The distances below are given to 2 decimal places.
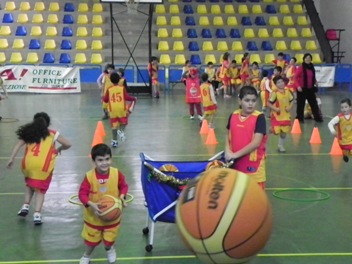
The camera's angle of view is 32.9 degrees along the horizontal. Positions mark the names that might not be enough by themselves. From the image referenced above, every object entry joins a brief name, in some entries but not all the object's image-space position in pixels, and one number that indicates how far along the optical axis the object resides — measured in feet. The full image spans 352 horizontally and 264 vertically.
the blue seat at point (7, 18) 98.12
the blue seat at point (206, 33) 99.81
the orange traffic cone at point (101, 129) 44.56
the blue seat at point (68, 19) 99.60
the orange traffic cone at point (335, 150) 38.99
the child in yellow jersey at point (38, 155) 24.18
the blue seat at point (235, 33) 99.86
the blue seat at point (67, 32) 97.04
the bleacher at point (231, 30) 95.96
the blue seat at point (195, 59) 93.35
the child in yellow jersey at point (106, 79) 51.98
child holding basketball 19.04
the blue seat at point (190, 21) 101.65
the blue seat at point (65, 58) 91.86
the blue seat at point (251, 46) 97.40
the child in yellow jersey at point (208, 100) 51.49
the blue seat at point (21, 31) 96.12
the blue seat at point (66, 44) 94.48
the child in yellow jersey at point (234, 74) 83.20
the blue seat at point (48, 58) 91.35
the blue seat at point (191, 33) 99.75
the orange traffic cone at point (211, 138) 43.09
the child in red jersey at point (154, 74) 79.77
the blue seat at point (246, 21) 102.42
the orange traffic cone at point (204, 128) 47.60
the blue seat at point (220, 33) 99.87
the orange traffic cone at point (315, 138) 43.75
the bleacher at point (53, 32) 92.63
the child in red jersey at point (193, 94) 55.77
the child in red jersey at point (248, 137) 20.80
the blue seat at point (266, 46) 97.73
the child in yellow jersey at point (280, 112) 40.34
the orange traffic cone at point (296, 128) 48.83
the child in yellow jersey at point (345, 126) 32.30
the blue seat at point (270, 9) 105.66
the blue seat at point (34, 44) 94.22
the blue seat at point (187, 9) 104.02
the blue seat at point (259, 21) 102.68
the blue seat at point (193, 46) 96.81
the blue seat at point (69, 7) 102.23
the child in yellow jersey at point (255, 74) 79.97
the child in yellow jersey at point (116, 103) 41.34
